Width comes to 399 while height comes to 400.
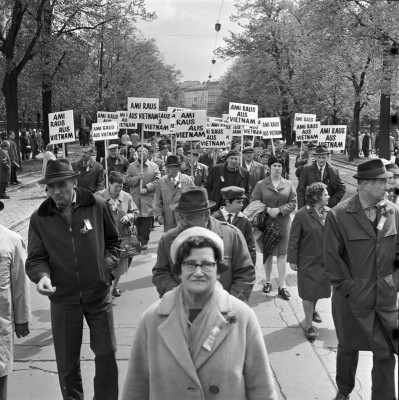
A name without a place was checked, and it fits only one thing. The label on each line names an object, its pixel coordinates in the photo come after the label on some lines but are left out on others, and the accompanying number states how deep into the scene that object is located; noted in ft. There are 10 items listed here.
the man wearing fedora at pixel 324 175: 32.60
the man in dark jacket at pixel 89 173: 36.12
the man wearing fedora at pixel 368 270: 14.76
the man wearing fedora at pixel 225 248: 14.46
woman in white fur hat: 9.17
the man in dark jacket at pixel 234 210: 19.38
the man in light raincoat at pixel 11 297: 14.28
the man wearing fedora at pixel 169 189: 30.86
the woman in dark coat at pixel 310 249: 22.22
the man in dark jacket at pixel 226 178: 31.73
